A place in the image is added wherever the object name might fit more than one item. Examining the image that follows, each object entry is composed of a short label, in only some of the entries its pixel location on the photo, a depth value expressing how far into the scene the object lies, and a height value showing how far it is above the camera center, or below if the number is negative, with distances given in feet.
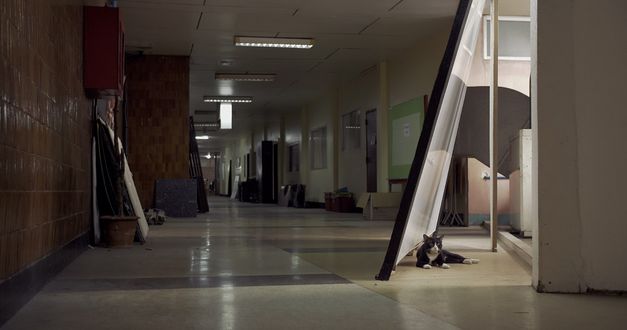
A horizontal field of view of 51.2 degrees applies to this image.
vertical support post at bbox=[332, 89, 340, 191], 52.34 +2.82
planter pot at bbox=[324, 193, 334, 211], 49.44 -1.79
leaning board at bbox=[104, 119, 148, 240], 21.86 -0.70
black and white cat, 15.29 -1.78
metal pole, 19.02 +1.46
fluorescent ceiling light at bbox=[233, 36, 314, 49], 34.53 +7.32
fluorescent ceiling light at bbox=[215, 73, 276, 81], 45.50 +7.18
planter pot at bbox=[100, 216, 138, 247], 19.62 -1.53
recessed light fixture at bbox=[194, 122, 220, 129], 79.30 +6.60
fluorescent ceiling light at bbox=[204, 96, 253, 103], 57.67 +7.10
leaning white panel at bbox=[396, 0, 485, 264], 13.99 +0.68
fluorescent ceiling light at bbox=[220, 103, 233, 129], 60.70 +5.92
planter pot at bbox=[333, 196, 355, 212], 46.93 -1.85
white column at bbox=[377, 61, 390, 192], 40.34 +3.00
